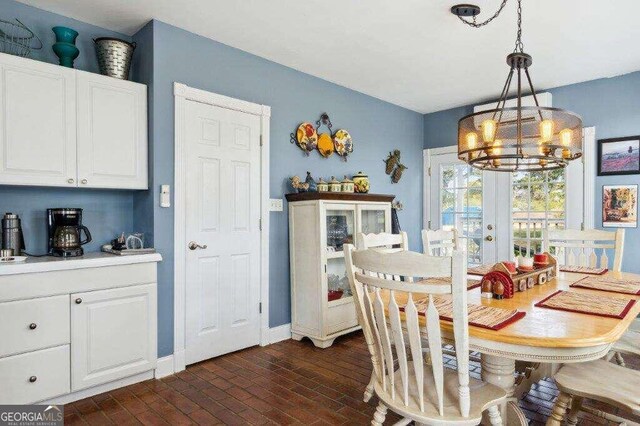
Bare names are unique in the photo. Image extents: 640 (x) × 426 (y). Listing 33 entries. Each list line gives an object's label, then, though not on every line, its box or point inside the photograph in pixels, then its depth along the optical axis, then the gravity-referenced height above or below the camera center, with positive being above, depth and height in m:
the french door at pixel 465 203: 4.76 +0.08
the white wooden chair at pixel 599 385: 1.56 -0.72
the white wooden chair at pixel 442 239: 2.88 -0.22
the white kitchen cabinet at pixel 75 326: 2.19 -0.71
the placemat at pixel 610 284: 2.12 -0.42
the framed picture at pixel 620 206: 3.77 +0.04
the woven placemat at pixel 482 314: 1.52 -0.43
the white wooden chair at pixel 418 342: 1.33 -0.48
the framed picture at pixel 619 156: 3.76 +0.52
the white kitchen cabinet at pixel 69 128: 2.34 +0.51
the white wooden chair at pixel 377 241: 2.17 -0.19
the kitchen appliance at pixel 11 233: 2.37 -0.15
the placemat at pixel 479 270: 2.69 -0.42
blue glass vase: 2.57 +1.05
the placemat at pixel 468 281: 2.27 -0.43
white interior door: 3.00 -0.17
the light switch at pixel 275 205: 3.51 +0.04
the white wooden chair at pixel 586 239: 2.84 -0.22
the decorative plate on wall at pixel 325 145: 3.91 +0.63
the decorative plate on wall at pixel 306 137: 3.71 +0.68
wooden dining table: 1.38 -0.45
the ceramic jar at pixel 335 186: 3.65 +0.21
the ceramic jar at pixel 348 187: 3.67 +0.20
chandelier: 2.00 +0.39
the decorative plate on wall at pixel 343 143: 4.08 +0.68
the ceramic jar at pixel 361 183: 3.87 +0.25
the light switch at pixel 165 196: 2.83 +0.09
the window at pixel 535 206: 4.25 +0.04
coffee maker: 2.53 -0.16
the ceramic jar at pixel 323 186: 3.63 +0.21
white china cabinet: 3.37 -0.44
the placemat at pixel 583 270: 2.68 -0.41
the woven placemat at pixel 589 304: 1.69 -0.42
